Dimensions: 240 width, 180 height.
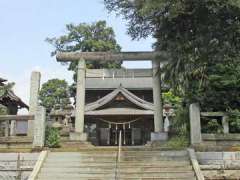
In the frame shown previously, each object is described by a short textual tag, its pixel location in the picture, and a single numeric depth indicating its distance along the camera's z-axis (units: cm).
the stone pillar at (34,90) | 1053
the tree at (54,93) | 3122
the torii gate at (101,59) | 1146
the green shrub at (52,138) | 974
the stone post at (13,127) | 978
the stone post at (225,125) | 910
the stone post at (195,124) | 900
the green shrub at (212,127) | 930
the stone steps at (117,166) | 771
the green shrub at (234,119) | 909
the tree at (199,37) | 866
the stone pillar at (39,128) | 927
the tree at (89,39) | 2947
